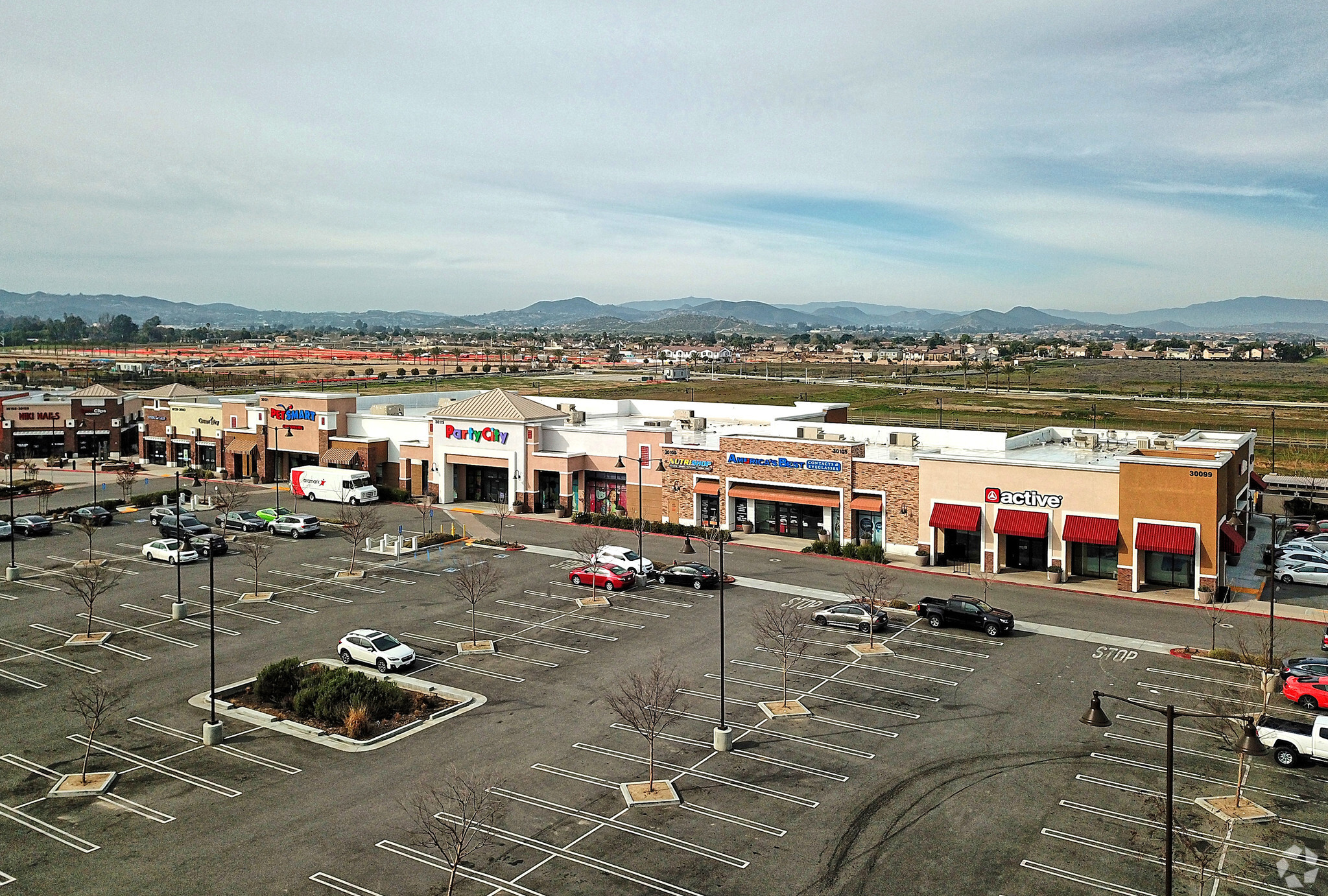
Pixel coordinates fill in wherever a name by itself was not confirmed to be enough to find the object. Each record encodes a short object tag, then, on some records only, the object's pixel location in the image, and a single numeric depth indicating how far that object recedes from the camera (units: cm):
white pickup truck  2462
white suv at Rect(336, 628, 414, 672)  3275
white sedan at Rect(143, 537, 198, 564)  4925
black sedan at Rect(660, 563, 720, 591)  4478
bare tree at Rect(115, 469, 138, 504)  6688
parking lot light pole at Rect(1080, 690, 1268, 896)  1559
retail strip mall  4425
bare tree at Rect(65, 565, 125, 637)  3691
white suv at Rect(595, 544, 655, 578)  4662
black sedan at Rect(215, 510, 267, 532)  5922
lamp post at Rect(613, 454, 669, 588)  4717
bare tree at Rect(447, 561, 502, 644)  3766
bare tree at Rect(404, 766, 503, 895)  1980
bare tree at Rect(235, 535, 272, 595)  4491
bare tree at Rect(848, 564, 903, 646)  3853
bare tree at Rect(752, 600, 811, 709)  3138
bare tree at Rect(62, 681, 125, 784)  2481
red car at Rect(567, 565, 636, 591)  4419
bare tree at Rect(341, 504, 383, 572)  4916
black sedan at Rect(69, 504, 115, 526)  6031
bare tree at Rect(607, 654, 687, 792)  2434
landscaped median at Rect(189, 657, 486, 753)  2728
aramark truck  6938
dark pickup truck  3681
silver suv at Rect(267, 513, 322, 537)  5700
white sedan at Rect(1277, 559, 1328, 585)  4497
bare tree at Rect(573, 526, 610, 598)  4678
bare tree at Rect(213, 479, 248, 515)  6275
